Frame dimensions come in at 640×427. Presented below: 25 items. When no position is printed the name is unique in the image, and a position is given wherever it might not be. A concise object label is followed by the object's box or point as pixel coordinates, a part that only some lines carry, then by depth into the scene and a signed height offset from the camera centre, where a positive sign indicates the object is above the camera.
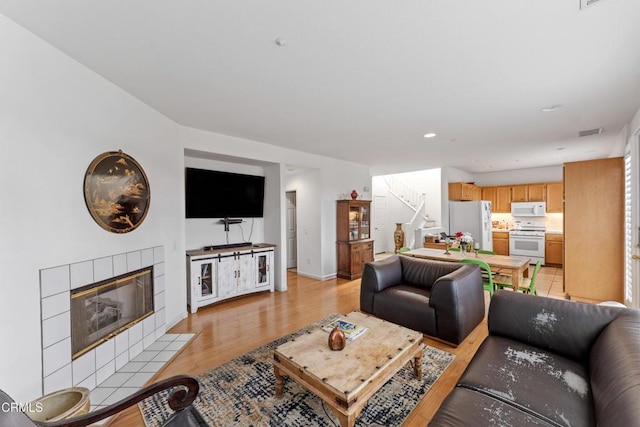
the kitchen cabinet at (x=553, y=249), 6.30 -0.93
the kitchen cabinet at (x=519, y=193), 6.98 +0.50
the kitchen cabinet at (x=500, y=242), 7.12 -0.83
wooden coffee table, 1.52 -1.00
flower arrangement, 4.19 -0.48
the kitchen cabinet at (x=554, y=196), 6.54 +0.38
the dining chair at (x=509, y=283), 3.24 -0.95
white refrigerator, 6.33 -0.20
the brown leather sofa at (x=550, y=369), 1.18 -0.94
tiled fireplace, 1.80 -0.88
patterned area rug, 1.76 -1.37
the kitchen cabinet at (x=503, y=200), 7.27 +0.32
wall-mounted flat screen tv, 3.89 +0.31
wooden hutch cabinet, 5.43 -0.59
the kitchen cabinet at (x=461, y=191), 6.64 +0.54
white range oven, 6.53 -0.71
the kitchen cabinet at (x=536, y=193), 6.76 +0.48
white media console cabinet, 3.70 -0.90
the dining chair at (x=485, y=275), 3.23 -0.85
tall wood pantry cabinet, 3.69 -0.27
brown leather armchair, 2.69 -0.97
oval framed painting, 2.15 +0.20
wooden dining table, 3.29 -0.67
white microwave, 6.66 +0.08
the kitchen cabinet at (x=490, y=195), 7.50 +0.49
